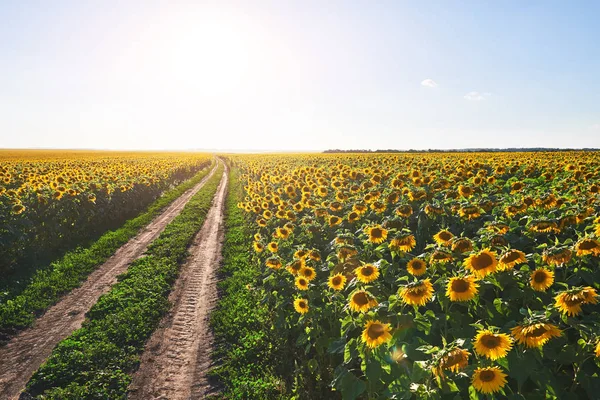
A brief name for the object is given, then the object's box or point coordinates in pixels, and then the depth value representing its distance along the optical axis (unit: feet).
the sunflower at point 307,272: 19.48
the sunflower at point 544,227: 16.38
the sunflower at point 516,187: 27.50
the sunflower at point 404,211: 21.25
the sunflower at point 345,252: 17.92
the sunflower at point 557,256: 12.38
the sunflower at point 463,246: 14.61
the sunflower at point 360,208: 25.98
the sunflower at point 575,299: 9.73
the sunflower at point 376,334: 11.91
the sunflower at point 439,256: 14.07
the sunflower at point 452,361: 9.11
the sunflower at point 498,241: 15.08
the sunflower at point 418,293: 12.09
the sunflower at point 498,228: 15.66
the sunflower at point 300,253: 21.12
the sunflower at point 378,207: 25.13
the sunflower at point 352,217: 24.98
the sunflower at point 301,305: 17.42
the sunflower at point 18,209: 38.27
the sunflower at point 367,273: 14.97
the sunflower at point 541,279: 11.66
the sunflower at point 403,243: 16.97
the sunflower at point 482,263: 12.35
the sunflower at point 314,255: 21.30
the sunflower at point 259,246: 30.41
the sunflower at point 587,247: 12.39
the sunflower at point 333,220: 25.70
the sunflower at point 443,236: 17.42
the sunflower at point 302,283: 18.34
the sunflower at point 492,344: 9.44
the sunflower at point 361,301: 13.20
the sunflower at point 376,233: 19.16
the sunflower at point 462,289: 11.65
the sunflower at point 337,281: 16.33
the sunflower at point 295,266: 19.95
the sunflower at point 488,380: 9.20
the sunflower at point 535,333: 9.27
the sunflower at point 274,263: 22.64
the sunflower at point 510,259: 12.50
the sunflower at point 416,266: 14.44
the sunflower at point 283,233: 28.22
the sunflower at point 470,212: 20.34
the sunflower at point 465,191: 25.13
